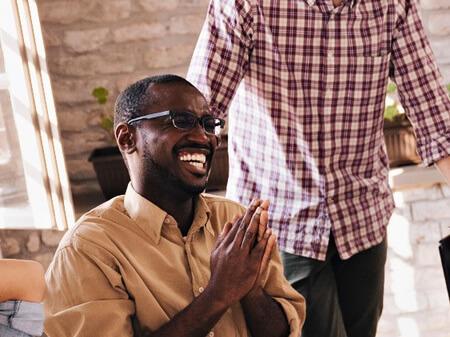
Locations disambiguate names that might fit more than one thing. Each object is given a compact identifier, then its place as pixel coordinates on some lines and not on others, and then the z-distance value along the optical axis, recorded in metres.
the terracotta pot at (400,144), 3.08
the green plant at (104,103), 3.16
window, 2.45
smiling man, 1.49
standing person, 2.01
